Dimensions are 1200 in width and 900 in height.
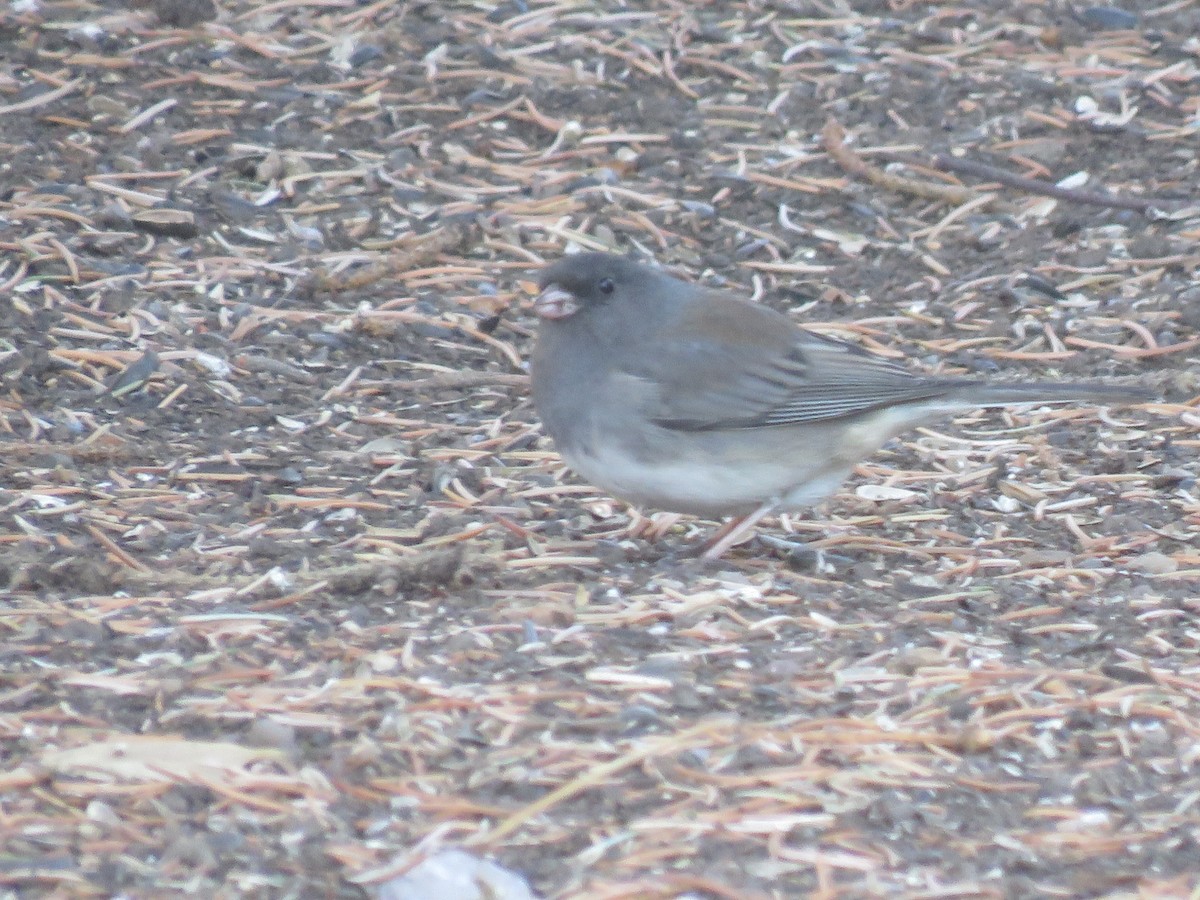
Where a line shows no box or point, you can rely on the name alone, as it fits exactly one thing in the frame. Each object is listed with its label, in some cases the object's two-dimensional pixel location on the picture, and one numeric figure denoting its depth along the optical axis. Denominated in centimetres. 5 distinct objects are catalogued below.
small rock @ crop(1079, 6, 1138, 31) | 1101
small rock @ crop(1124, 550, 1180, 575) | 638
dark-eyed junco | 649
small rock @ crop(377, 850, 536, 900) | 396
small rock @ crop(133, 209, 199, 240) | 891
